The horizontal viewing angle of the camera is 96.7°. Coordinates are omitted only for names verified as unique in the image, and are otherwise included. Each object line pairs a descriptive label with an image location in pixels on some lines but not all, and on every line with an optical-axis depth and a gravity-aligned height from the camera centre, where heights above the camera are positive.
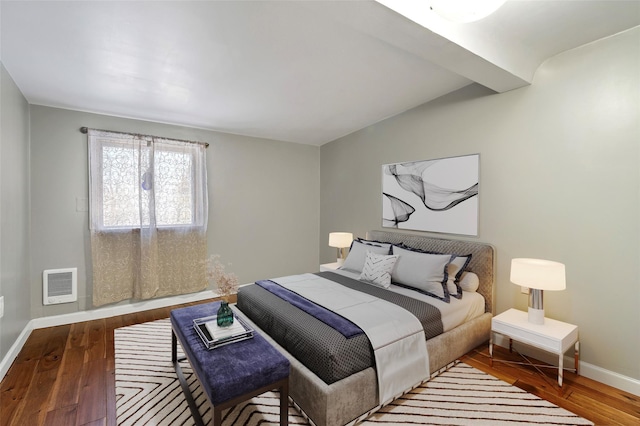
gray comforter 1.71 -0.85
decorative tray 1.76 -0.80
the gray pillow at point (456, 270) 2.71 -0.59
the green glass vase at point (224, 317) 1.92 -0.72
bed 1.66 -0.97
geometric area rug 1.78 -1.31
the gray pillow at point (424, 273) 2.63 -0.61
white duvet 1.86 -0.89
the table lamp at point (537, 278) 2.12 -0.52
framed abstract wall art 2.97 +0.18
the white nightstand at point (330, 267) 3.94 -0.80
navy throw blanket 1.88 -0.77
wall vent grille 3.22 -0.87
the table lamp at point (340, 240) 4.16 -0.44
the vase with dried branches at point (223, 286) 1.92 -0.54
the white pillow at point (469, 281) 2.77 -0.70
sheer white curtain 3.45 -0.07
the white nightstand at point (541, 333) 2.06 -0.94
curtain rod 3.35 +0.96
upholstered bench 1.42 -0.86
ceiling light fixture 1.34 +0.98
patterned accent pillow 2.89 -0.62
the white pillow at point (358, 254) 3.34 -0.53
